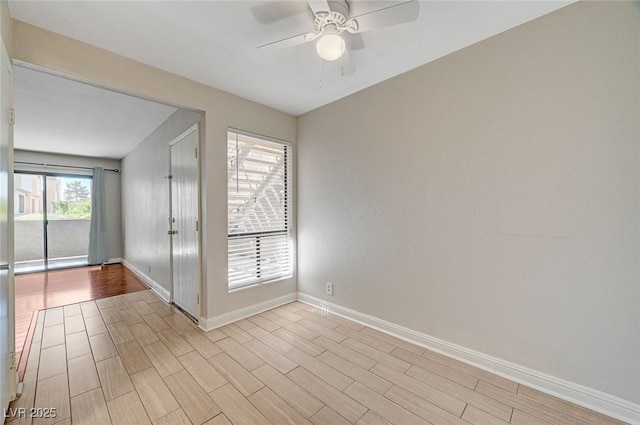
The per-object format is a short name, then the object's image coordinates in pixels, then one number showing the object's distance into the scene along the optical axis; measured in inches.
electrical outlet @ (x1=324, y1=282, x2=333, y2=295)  120.4
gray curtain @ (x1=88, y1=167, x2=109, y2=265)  230.8
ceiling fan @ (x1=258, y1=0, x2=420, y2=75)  53.3
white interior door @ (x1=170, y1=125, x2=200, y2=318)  111.1
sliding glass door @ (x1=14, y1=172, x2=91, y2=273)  212.5
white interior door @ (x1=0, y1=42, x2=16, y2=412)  56.9
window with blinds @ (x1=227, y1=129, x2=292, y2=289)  114.3
